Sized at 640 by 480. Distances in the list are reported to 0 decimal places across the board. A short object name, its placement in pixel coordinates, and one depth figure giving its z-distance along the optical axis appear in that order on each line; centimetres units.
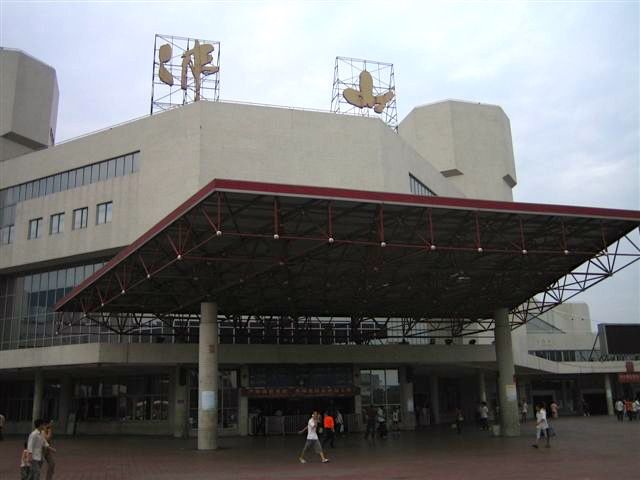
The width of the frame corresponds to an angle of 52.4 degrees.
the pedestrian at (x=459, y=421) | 3868
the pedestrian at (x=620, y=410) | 5122
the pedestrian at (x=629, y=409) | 5022
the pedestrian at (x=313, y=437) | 2241
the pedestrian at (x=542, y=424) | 2673
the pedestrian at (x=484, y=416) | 4369
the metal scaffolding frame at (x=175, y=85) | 4569
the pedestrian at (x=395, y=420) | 4456
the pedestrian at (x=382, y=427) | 3556
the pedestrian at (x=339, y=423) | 3969
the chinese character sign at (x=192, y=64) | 4581
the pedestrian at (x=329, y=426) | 2862
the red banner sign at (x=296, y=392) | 4031
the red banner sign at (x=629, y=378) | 6328
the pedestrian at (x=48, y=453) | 1530
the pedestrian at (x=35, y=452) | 1434
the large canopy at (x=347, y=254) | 2355
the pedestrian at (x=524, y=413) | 5567
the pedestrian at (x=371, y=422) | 3469
